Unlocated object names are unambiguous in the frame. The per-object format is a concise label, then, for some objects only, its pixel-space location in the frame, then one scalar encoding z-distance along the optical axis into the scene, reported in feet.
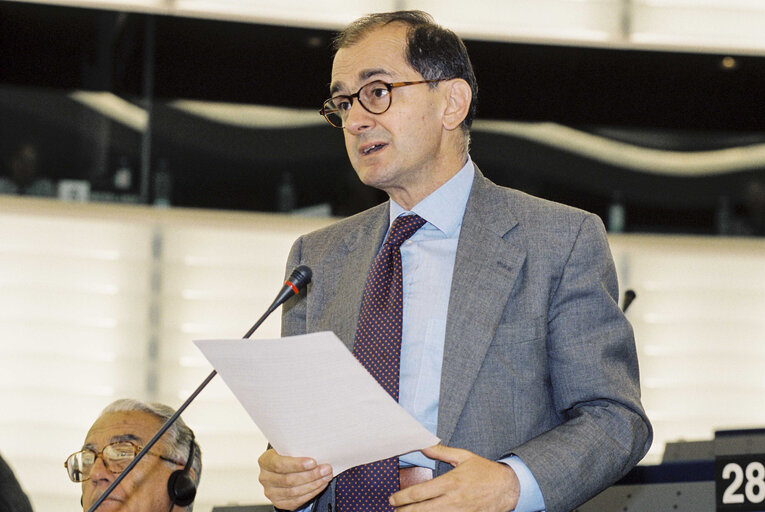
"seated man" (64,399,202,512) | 14.72
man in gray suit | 12.70
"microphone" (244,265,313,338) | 12.92
